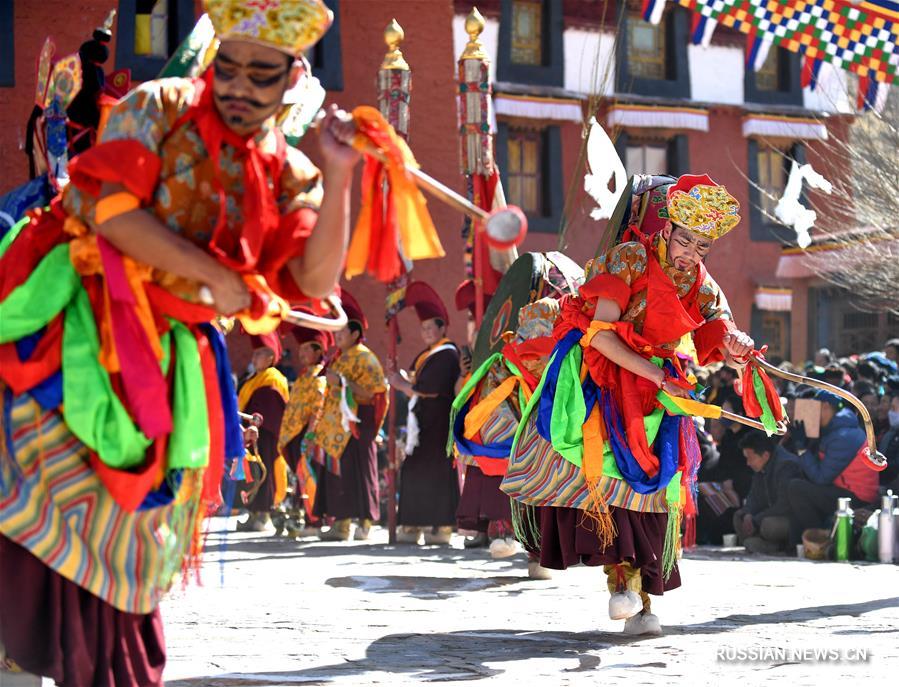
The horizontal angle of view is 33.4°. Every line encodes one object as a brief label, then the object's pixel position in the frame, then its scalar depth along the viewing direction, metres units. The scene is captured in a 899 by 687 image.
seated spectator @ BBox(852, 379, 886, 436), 11.37
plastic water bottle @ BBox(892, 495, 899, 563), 10.33
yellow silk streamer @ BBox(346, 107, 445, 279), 3.71
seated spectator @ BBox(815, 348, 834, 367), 14.84
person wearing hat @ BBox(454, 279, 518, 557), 10.45
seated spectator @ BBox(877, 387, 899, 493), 10.86
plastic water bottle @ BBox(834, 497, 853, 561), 10.48
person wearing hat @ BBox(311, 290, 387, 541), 12.70
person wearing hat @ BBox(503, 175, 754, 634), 6.12
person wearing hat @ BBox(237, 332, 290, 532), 13.63
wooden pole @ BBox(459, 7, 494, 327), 11.91
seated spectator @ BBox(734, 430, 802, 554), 11.17
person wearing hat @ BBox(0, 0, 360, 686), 3.67
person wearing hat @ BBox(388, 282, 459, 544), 12.31
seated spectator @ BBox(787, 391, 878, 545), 10.83
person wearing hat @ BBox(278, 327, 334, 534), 12.96
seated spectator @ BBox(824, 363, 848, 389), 11.77
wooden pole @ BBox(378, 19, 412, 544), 12.00
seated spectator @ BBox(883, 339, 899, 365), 13.00
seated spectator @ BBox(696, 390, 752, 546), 11.95
